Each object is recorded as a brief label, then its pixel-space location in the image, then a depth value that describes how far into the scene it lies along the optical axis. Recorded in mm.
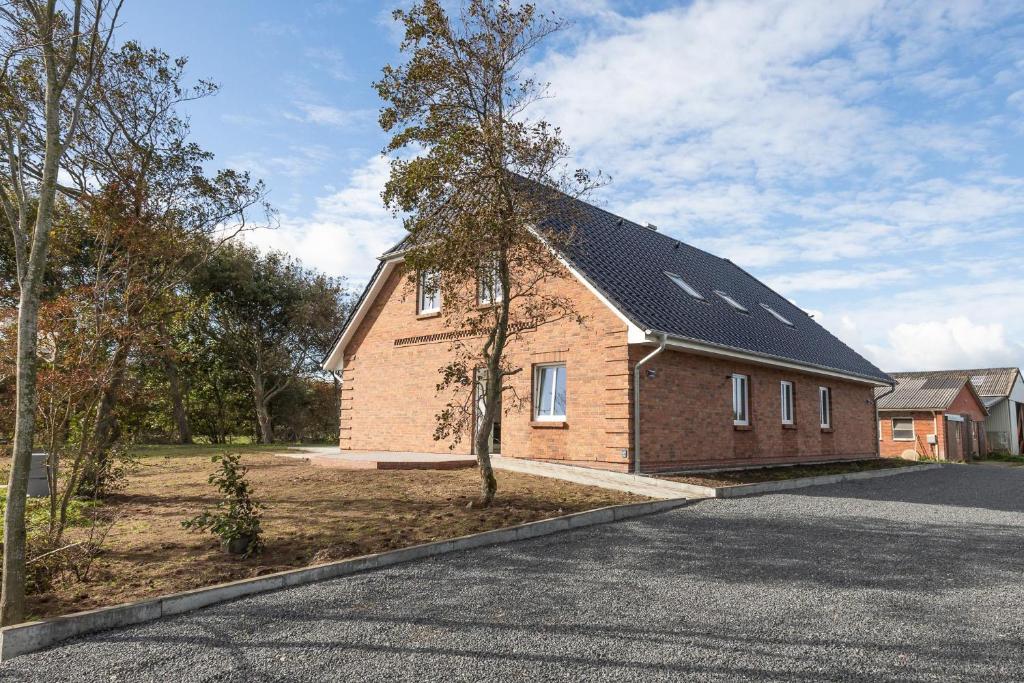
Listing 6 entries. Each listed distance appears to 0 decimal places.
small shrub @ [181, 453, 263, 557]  6762
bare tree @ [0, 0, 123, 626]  5203
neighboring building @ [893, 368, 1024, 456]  39219
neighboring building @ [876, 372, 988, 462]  31094
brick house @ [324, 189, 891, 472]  13039
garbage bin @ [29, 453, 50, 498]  10375
